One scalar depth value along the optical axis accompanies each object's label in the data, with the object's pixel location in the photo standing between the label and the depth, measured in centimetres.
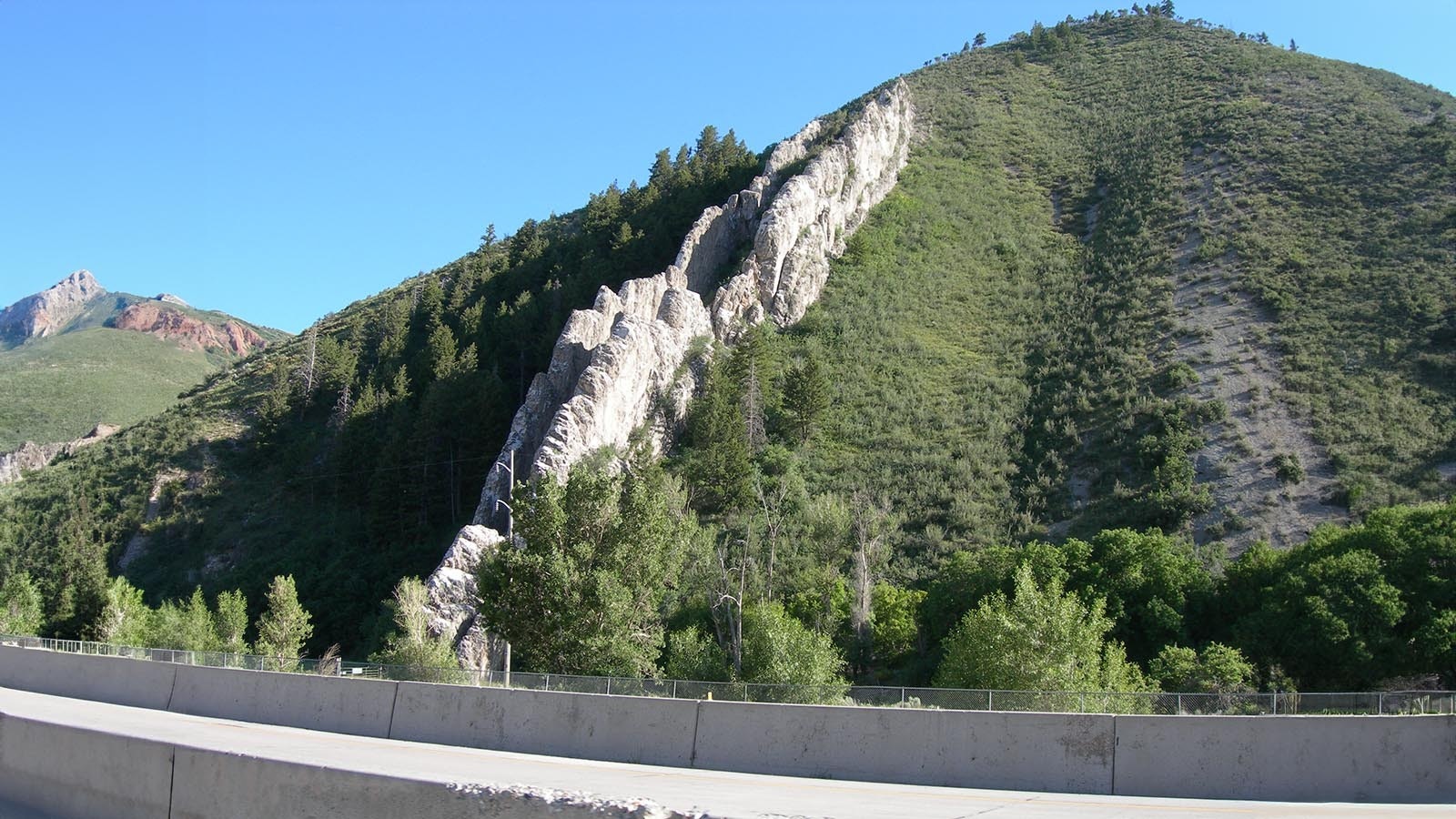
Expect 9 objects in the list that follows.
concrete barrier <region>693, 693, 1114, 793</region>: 1321
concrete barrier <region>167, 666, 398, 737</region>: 1948
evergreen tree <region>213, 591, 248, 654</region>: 5094
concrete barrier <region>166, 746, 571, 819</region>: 782
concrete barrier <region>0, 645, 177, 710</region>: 2441
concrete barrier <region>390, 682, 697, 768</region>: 1579
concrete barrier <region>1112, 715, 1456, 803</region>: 1205
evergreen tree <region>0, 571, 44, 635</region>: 5925
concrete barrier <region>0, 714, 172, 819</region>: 983
